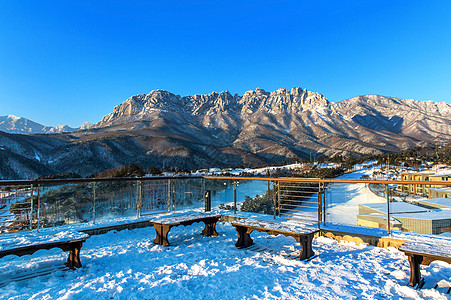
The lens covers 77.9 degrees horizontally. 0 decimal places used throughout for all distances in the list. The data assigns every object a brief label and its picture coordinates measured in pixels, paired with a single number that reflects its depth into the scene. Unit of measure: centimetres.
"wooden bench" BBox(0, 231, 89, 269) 354
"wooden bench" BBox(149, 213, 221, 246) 513
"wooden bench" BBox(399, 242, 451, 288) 309
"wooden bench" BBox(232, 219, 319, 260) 427
